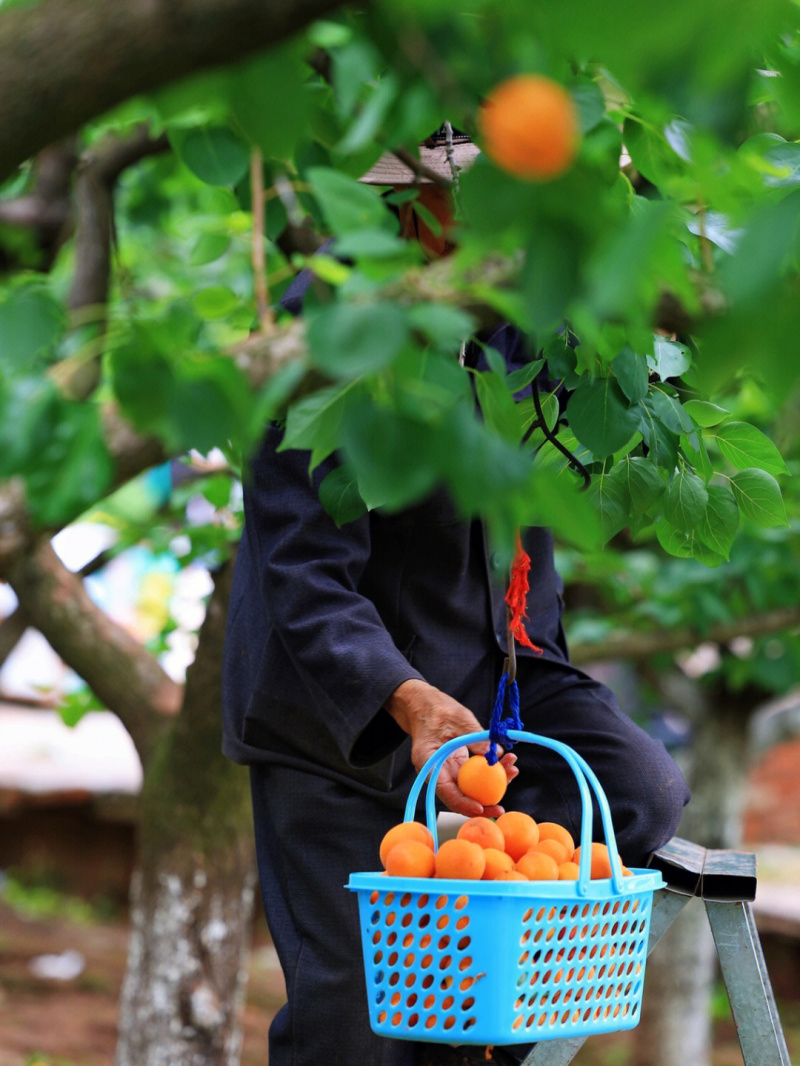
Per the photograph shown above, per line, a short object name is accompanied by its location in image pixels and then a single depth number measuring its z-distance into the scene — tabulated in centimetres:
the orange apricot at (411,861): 333
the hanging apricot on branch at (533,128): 265
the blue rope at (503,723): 342
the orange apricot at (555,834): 346
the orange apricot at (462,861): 330
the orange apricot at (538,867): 333
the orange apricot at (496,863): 331
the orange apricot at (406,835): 338
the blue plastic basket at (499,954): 326
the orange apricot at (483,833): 337
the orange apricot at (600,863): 339
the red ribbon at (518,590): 346
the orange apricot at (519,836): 341
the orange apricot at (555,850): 341
